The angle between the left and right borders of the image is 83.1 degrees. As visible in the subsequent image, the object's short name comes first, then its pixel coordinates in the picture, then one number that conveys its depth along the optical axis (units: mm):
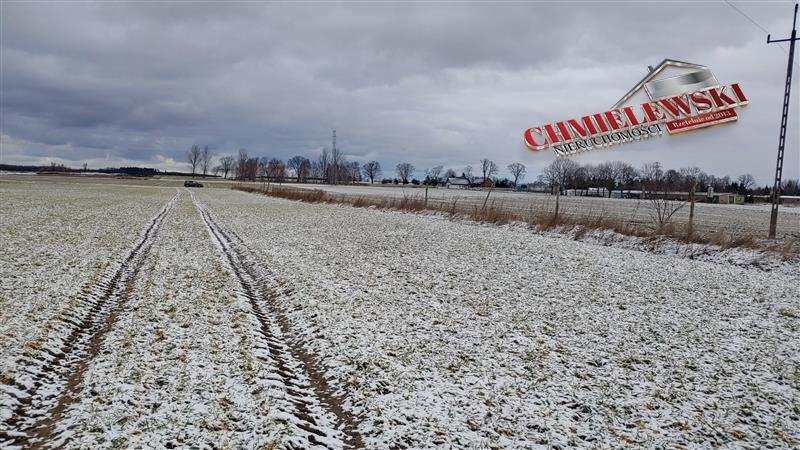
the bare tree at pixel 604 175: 142875
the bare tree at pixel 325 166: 179550
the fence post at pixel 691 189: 16906
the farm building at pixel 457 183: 178350
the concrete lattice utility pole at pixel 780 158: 16141
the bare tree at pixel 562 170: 140375
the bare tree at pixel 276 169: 186375
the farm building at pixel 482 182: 167325
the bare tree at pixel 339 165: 183250
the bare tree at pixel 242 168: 194500
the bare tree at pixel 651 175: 109875
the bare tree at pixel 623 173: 146750
